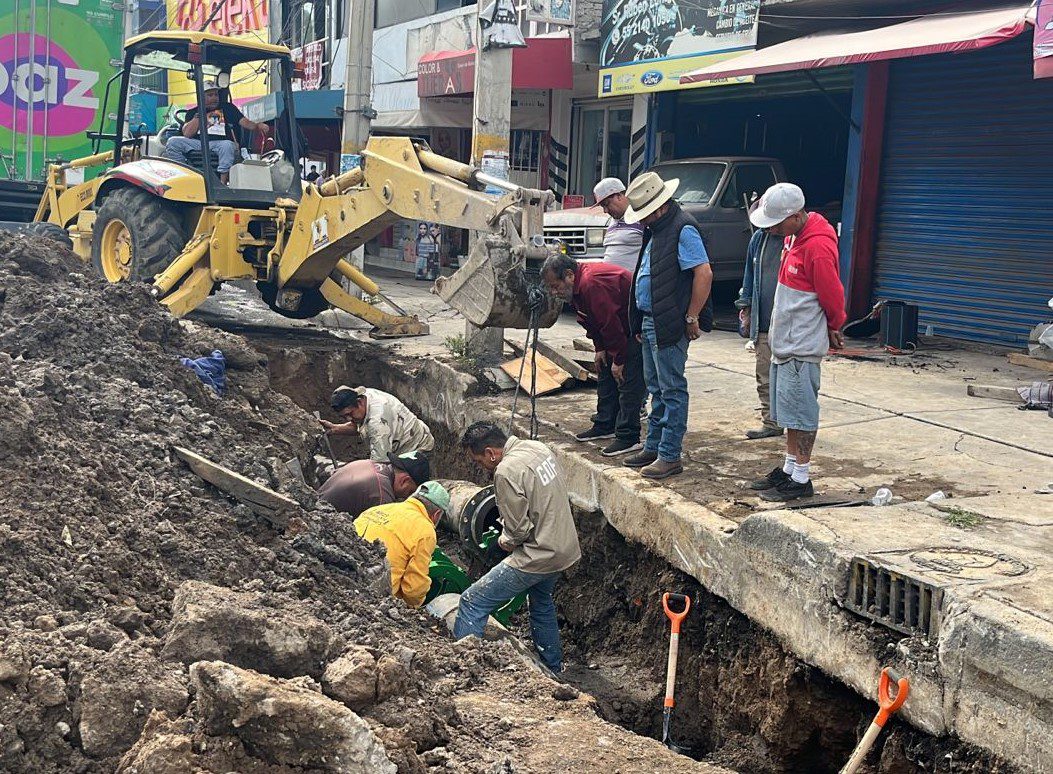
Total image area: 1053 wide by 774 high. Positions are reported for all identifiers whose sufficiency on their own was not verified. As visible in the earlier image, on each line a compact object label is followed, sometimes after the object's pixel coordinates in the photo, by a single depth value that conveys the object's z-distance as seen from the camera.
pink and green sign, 16.38
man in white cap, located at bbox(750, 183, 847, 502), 6.02
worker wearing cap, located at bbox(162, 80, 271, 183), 11.21
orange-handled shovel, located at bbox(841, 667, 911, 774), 4.38
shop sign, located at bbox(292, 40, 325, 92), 23.85
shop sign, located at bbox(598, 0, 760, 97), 13.10
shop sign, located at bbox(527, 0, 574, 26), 15.10
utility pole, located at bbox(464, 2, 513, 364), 9.77
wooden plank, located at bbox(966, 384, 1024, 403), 8.85
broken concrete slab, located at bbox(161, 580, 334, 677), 4.14
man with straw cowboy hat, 6.73
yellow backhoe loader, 9.75
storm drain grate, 4.58
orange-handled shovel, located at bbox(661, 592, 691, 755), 5.51
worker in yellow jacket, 6.52
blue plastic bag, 8.77
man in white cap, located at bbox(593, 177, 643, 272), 8.88
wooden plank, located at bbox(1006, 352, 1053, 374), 9.59
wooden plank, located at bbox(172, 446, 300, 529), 6.18
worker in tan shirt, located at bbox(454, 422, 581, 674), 6.11
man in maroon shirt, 7.61
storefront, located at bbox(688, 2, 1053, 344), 10.88
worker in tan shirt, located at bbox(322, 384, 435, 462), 8.43
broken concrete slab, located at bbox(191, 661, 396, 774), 3.60
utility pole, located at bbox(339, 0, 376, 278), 12.35
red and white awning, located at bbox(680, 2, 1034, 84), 9.23
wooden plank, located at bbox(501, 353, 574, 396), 9.58
